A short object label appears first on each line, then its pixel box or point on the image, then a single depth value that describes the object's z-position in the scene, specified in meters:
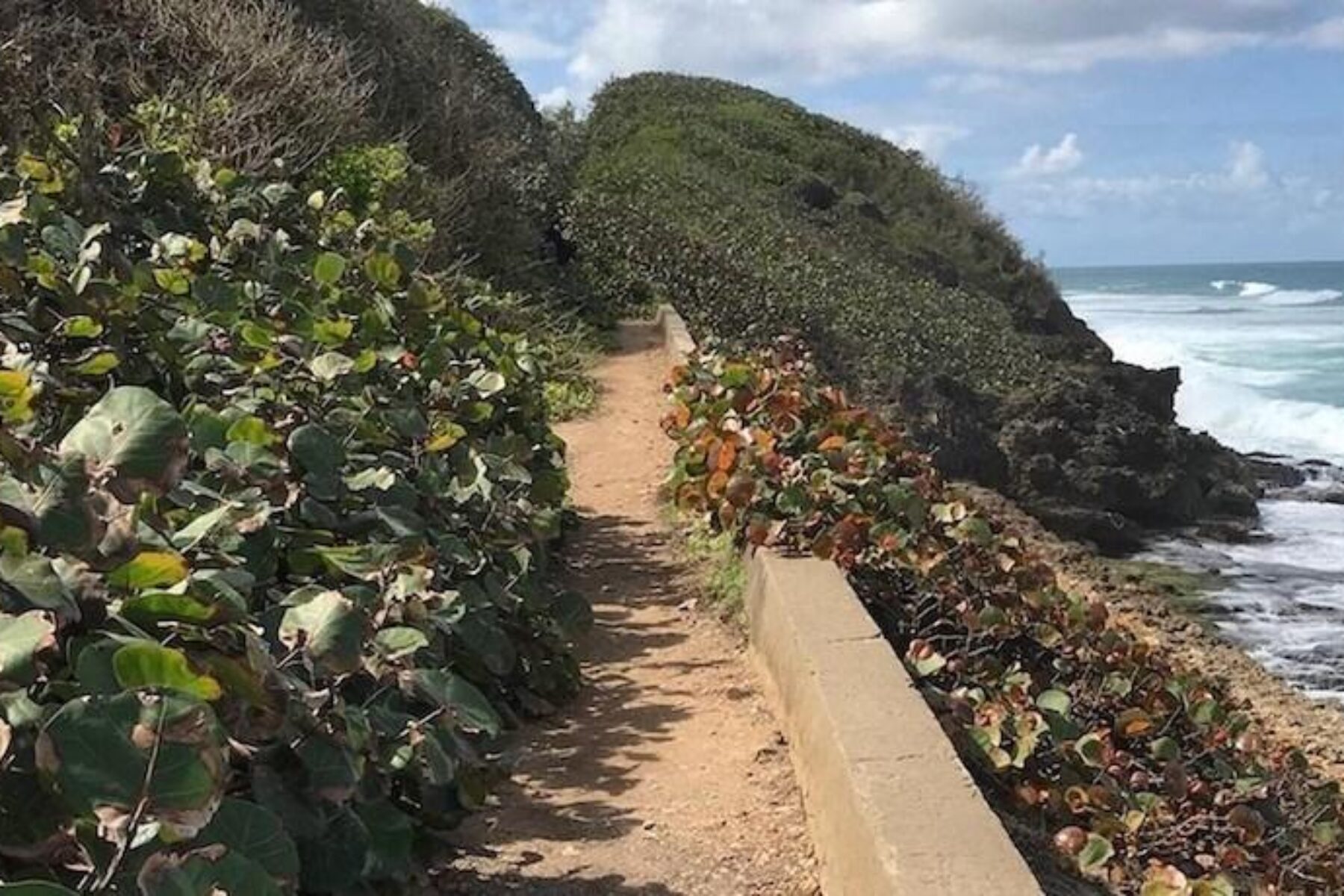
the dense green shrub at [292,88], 10.16
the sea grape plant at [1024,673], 4.46
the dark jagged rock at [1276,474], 23.66
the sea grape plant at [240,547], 1.75
